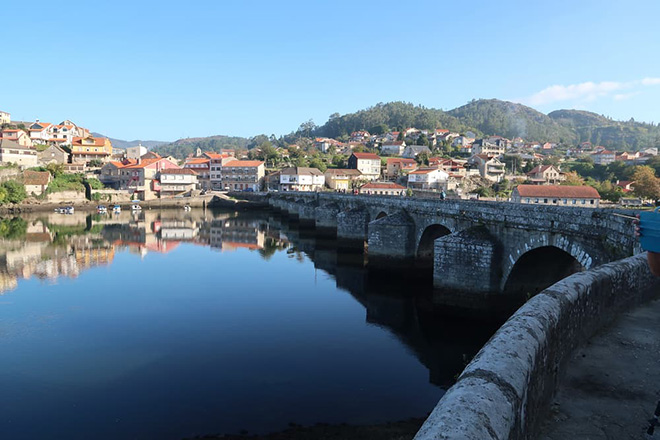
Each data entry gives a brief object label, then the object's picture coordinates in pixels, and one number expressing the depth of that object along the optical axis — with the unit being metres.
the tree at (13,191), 64.38
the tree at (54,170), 74.75
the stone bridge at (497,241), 13.10
